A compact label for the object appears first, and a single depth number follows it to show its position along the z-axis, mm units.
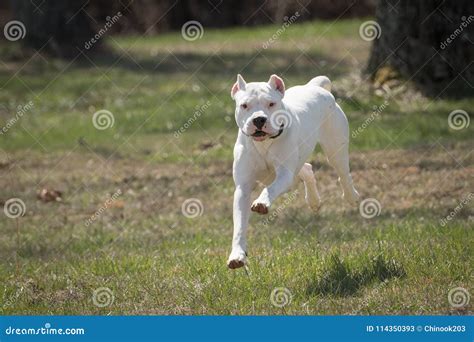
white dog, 6355
